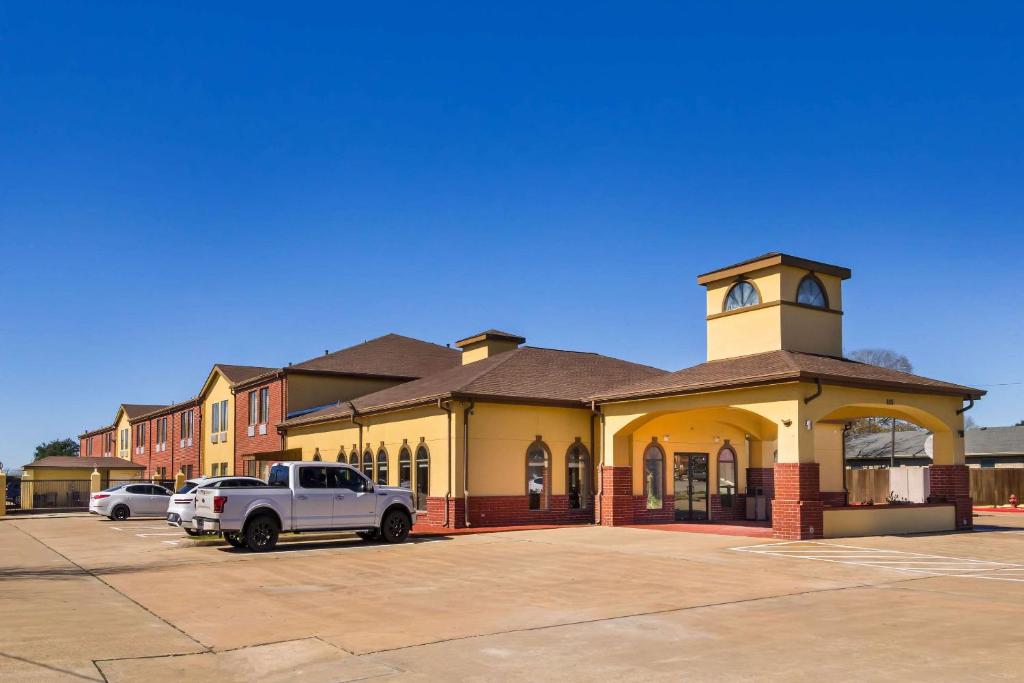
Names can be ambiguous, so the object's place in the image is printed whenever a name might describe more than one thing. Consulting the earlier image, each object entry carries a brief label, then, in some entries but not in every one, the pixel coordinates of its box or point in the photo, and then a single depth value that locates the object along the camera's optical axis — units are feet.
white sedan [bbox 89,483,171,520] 114.83
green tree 447.42
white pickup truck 65.00
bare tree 260.21
